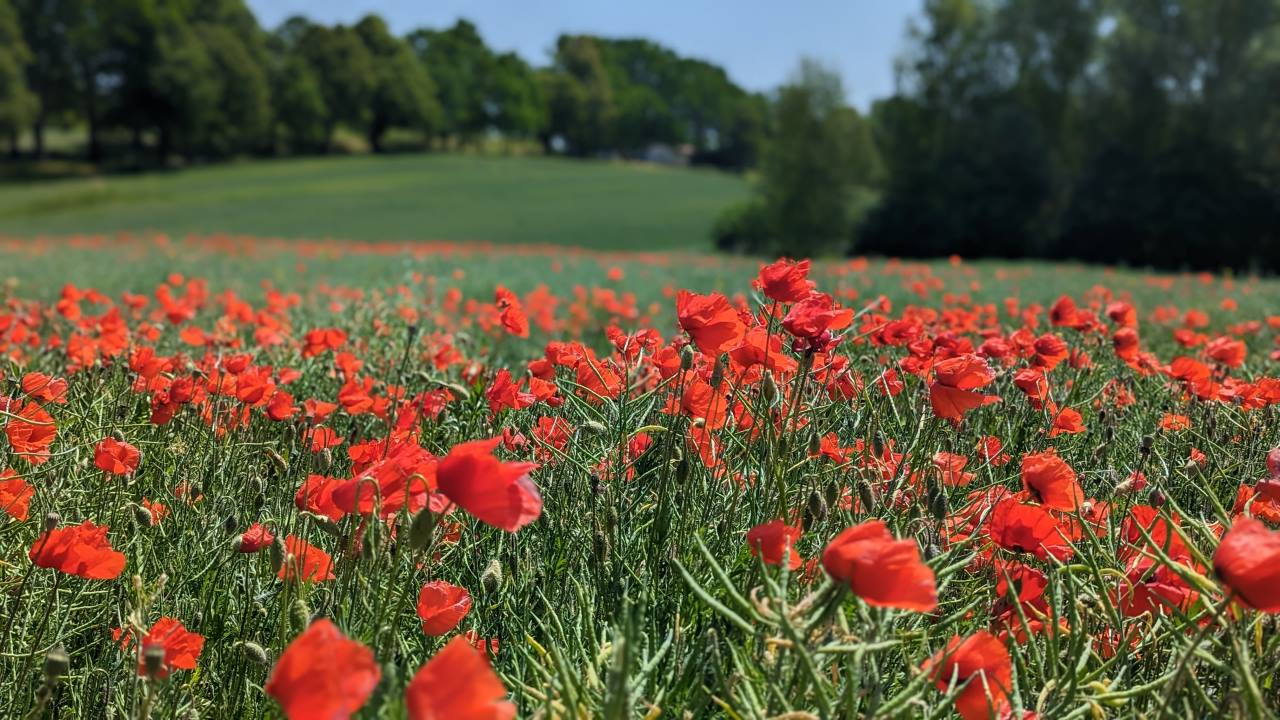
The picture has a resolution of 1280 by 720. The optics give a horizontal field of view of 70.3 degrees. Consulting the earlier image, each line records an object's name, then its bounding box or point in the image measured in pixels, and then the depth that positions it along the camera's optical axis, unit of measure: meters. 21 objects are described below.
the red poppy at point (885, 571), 0.89
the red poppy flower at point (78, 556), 1.29
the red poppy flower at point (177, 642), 1.25
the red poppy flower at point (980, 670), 1.10
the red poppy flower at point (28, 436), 1.73
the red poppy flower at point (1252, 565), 0.89
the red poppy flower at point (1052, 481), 1.34
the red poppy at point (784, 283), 1.57
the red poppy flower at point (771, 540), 1.15
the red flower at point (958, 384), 1.53
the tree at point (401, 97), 65.38
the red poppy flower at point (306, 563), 1.34
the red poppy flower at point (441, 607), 1.33
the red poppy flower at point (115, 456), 1.62
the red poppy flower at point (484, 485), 0.96
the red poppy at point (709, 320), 1.55
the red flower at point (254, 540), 1.39
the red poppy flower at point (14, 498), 1.57
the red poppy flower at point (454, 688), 0.76
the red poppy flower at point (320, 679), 0.75
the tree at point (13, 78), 41.69
